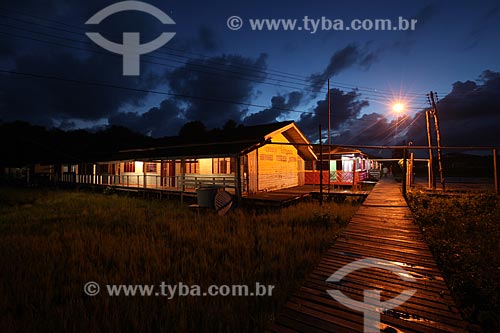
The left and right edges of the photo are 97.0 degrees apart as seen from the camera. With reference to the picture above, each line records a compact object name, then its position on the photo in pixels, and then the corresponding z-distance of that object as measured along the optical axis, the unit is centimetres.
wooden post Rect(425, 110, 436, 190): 1575
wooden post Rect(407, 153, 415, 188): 1826
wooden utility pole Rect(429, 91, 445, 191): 1570
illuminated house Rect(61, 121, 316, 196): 1403
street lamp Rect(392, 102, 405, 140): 1684
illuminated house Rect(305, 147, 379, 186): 1922
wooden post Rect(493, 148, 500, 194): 1186
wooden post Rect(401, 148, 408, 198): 1215
